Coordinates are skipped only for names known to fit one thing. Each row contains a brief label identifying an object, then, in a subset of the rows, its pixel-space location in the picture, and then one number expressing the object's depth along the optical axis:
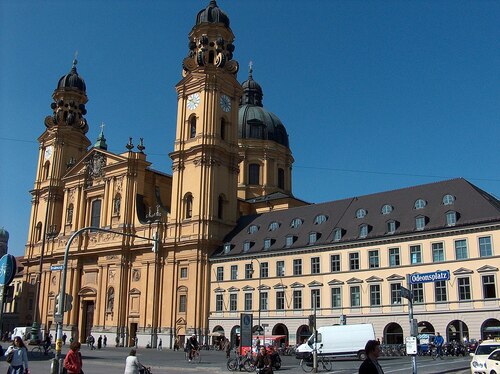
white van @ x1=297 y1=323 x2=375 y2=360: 38.59
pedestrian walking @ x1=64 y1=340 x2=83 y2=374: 15.34
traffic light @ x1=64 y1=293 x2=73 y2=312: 25.59
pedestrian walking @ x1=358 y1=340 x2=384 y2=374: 9.34
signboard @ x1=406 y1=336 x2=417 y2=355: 21.97
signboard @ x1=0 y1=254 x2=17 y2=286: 33.31
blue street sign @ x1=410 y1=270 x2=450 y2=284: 22.84
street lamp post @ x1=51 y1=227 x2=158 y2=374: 23.31
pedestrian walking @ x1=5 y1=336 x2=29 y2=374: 16.11
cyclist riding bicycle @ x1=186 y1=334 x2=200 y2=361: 39.00
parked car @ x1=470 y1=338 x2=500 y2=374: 23.83
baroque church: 48.06
